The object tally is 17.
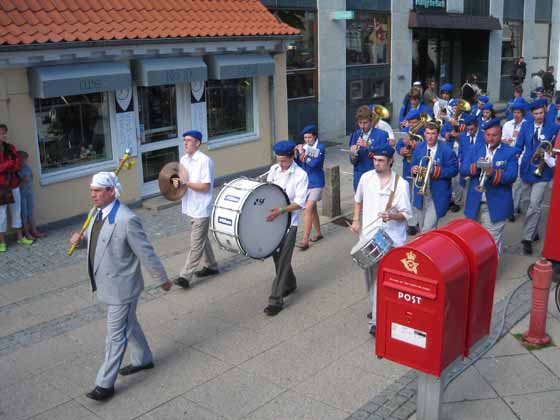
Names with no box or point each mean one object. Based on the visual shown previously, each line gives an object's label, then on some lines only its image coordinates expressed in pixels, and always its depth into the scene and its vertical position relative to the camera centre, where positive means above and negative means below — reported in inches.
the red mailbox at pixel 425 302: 168.4 -63.1
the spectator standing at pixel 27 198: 372.8 -74.0
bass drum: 266.5 -63.3
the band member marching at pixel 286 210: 283.1 -63.1
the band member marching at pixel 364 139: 376.5 -46.9
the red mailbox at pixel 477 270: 178.5 -58.4
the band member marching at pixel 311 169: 366.3 -61.6
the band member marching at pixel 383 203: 249.6 -55.2
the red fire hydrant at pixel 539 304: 238.8 -90.4
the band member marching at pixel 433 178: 329.4 -60.3
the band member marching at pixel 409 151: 383.2 -55.0
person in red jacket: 356.2 -60.9
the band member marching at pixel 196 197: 305.9 -62.4
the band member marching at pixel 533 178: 355.9 -67.4
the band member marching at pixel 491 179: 309.1 -58.2
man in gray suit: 210.1 -63.1
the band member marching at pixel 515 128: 413.4 -48.5
